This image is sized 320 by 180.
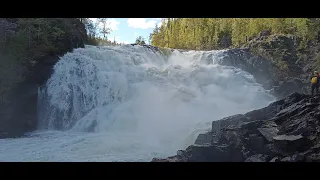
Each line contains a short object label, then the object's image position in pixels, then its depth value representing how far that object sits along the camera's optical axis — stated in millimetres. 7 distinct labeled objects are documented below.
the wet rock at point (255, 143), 6696
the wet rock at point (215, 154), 6690
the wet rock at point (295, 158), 5706
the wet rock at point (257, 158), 6208
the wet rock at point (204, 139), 7847
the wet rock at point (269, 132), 6761
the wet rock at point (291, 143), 6231
